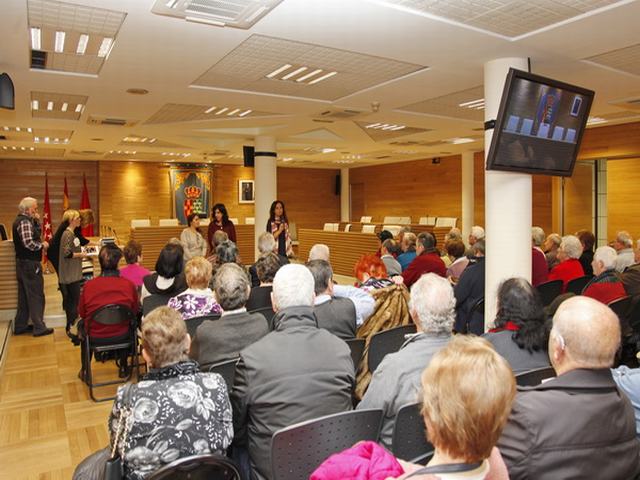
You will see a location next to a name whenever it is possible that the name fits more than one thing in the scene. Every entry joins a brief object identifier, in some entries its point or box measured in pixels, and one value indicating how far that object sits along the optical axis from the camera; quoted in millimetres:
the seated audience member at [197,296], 3816
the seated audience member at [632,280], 4750
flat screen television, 4414
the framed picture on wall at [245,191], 18047
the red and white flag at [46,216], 13102
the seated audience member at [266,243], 5801
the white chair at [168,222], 13528
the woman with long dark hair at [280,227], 8406
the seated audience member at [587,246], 6430
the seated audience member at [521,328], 2629
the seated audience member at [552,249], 6535
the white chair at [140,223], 13256
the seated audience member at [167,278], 4496
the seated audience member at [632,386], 2104
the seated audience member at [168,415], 1902
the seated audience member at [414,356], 2055
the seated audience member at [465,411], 1218
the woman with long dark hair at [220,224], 8422
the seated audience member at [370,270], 4304
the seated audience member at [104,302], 4348
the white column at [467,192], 14031
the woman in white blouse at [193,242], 7875
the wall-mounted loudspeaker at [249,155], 10899
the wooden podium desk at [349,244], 11422
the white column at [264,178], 10180
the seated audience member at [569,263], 5560
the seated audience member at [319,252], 4988
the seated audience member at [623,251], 5867
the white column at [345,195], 19812
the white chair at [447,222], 13364
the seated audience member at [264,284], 4359
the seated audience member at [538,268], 5544
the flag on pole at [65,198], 14531
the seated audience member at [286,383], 2111
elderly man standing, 6293
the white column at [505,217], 5027
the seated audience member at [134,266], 5246
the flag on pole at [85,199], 15163
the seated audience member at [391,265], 5609
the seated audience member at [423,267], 5504
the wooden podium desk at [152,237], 12375
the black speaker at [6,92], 4645
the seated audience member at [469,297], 5090
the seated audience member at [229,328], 2754
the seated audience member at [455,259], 6064
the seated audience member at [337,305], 3328
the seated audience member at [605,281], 4473
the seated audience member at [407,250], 6535
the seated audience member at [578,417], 1617
